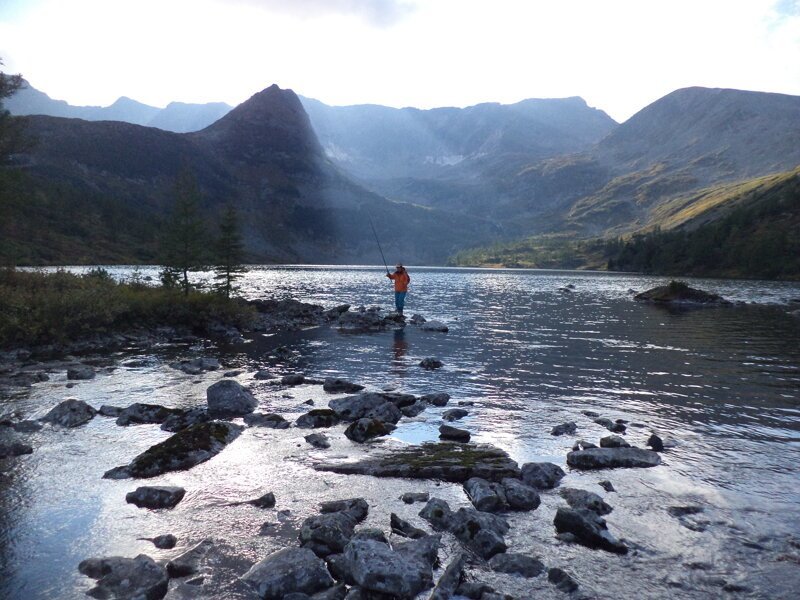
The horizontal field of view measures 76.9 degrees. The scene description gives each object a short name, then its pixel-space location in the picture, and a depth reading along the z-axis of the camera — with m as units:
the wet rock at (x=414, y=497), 10.72
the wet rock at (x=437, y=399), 18.92
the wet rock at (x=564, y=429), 15.29
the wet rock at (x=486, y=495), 10.45
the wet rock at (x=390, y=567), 7.36
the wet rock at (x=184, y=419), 15.21
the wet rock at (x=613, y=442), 13.84
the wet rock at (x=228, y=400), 16.75
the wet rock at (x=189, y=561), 7.92
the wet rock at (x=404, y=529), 9.23
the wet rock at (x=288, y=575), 7.45
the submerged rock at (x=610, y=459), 12.80
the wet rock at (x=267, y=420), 15.57
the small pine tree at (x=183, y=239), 44.84
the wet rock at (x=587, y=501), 10.34
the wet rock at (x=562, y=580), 7.76
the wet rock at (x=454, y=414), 16.92
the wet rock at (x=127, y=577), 7.22
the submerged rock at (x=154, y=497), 10.20
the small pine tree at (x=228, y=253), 45.06
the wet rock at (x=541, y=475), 11.54
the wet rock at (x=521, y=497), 10.50
